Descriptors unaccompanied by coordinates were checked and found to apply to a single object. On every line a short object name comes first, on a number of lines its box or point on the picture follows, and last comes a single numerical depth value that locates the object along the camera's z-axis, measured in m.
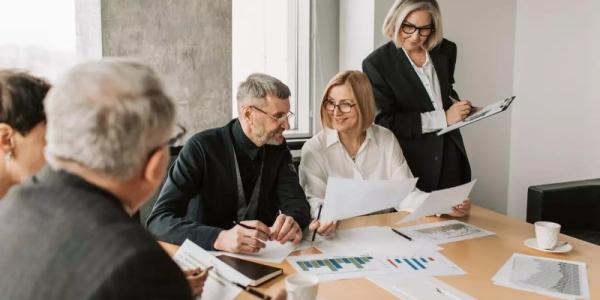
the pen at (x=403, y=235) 1.73
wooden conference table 1.31
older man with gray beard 1.87
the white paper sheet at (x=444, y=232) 1.74
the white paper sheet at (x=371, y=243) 1.60
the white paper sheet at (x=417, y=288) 1.28
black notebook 1.33
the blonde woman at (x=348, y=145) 2.22
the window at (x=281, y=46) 3.15
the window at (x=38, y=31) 2.31
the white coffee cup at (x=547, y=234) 1.64
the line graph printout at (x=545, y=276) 1.34
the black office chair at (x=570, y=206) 2.59
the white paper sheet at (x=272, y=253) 1.52
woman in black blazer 2.41
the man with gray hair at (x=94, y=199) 0.70
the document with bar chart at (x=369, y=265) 1.42
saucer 1.64
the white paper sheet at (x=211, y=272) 1.26
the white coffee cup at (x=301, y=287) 1.15
